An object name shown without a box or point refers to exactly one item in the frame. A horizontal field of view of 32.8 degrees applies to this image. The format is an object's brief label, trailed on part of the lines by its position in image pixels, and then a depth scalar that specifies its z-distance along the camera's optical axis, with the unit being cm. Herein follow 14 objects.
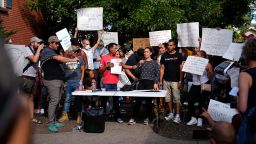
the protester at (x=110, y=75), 1002
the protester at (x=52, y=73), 906
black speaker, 888
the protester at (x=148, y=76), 991
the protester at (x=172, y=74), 996
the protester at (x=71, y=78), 1012
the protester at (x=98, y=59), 1121
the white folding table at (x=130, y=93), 927
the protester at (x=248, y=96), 354
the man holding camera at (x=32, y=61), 926
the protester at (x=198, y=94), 952
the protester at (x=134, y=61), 1089
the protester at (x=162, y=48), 1099
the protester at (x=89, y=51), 1066
